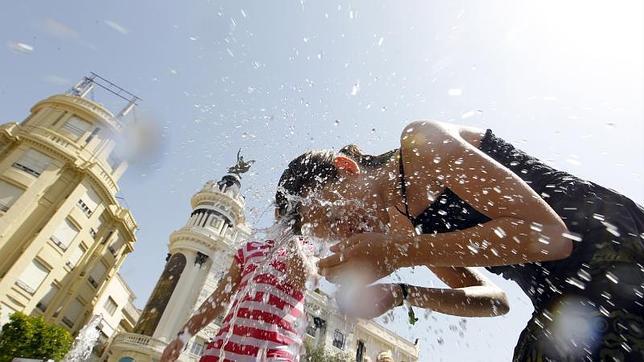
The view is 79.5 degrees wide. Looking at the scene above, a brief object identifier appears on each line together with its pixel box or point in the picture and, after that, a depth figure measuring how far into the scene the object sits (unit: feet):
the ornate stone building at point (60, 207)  94.79
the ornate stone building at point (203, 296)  96.12
